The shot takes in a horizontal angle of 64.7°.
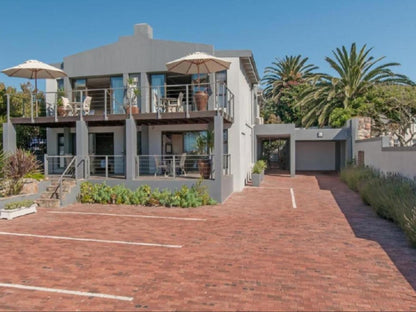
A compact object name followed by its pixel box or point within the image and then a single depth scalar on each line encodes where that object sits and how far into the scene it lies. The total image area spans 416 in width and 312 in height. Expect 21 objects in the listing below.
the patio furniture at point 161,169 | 14.45
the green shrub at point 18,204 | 10.77
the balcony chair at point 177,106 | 14.37
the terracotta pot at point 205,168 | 13.23
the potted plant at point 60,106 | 15.13
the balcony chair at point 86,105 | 15.20
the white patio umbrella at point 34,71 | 14.27
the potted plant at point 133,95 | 14.32
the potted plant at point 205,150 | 13.27
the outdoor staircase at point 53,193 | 12.40
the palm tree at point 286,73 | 36.22
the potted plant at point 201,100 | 13.65
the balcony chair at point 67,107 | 15.24
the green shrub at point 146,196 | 12.32
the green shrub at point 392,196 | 7.82
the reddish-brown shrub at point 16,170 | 12.45
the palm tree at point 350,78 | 24.45
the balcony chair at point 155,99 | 15.75
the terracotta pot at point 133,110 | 14.68
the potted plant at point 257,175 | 18.11
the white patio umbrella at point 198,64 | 12.90
